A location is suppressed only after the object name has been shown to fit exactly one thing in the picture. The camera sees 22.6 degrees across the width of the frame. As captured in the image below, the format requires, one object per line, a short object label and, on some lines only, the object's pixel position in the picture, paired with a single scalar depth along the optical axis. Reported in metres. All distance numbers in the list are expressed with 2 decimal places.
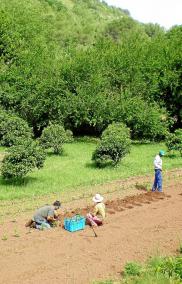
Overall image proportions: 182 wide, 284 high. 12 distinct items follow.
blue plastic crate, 14.52
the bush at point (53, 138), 28.03
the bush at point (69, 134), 31.69
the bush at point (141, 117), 34.25
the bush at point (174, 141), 27.48
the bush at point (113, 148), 23.78
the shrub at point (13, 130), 30.86
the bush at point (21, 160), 19.52
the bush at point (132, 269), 11.27
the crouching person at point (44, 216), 14.66
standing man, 19.48
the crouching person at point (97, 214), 15.16
